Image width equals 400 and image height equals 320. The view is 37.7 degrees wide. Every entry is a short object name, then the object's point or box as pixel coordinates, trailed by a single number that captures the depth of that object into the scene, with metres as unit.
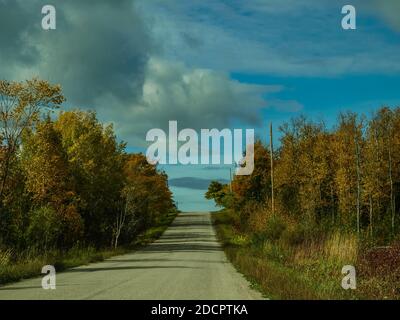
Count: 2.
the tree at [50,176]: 36.78
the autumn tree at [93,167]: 46.56
